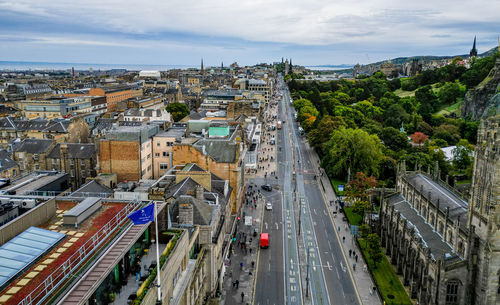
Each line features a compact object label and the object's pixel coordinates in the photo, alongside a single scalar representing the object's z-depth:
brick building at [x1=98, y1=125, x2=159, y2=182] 66.56
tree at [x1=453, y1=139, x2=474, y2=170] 98.25
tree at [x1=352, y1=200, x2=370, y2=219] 68.75
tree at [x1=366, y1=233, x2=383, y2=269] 52.88
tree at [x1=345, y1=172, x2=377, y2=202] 73.00
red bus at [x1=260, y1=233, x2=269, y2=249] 59.78
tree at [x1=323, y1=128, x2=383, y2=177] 89.75
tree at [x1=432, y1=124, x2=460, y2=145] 124.00
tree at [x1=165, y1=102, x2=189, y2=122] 146.62
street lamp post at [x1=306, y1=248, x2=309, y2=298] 47.24
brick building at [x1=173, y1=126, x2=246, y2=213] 64.31
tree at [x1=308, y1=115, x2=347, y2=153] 117.88
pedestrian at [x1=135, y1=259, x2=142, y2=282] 28.12
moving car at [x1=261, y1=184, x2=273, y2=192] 87.50
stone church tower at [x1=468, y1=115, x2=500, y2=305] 38.56
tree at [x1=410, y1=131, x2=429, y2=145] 121.94
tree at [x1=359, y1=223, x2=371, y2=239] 58.03
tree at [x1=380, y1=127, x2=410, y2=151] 112.87
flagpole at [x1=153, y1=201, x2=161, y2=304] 24.78
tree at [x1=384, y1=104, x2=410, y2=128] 146.98
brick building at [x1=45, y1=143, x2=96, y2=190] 72.50
